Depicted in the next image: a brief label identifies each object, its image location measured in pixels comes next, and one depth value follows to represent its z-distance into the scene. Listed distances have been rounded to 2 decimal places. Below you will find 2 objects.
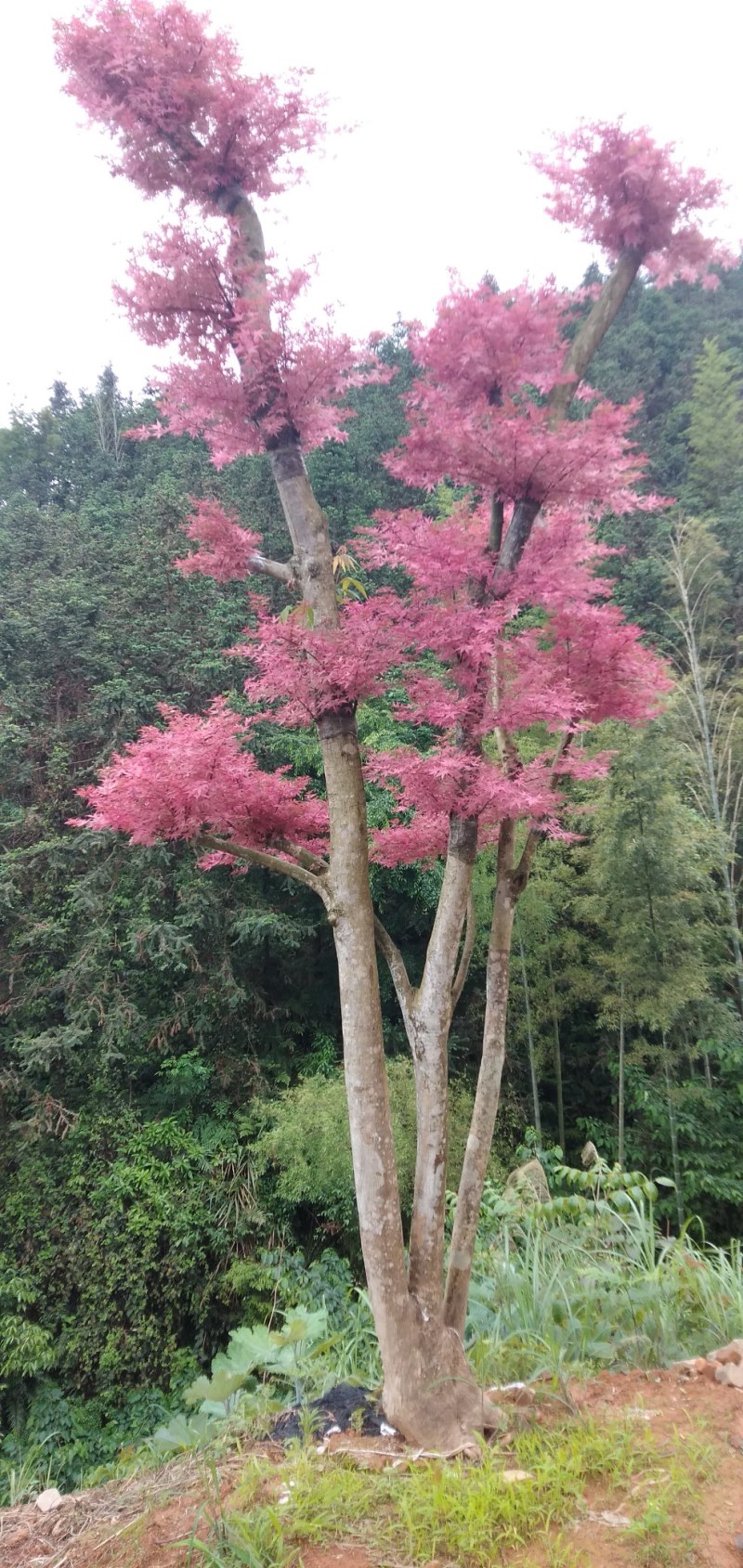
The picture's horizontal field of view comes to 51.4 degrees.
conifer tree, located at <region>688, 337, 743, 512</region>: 13.38
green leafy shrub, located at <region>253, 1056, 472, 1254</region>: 5.96
